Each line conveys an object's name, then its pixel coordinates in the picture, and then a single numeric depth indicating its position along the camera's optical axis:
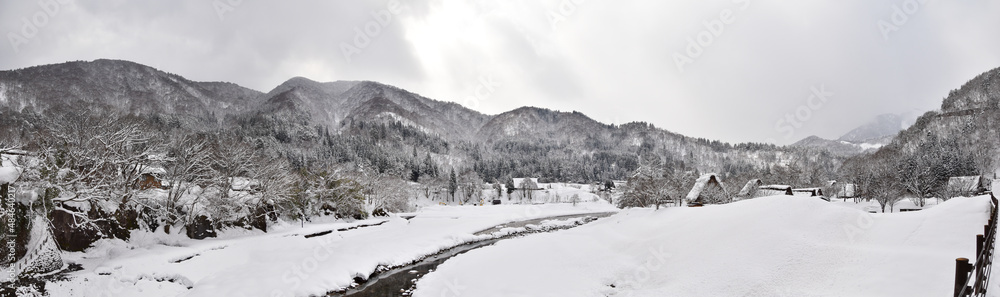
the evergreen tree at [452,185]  119.96
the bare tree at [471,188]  122.38
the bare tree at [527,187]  130.27
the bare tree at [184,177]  29.84
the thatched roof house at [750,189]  60.08
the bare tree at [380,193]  64.06
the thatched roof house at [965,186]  51.91
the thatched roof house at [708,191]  55.62
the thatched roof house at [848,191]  85.75
